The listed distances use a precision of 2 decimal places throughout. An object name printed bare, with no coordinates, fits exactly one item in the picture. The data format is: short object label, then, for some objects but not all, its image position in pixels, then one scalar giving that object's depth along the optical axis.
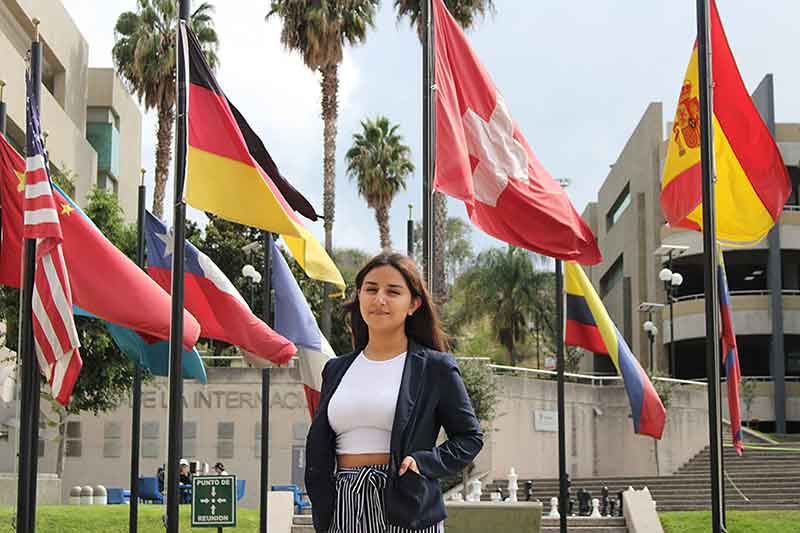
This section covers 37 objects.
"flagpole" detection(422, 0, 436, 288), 11.65
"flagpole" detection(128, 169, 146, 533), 17.67
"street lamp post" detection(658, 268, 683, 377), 42.66
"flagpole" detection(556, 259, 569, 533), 19.56
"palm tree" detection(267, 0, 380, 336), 43.25
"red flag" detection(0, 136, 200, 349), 12.55
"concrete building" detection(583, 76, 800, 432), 54.72
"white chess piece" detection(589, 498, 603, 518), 28.75
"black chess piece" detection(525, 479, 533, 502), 34.59
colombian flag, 18.09
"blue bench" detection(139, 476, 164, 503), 35.31
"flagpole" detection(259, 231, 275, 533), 19.24
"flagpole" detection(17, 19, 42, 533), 12.69
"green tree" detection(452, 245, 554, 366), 62.31
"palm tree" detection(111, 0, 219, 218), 46.97
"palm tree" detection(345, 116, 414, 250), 50.16
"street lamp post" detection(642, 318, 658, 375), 46.89
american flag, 12.48
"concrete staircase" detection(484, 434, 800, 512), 36.16
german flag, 11.38
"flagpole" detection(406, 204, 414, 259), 27.44
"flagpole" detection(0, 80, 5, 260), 15.60
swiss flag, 11.98
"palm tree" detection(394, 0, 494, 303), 40.56
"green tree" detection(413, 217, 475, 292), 79.38
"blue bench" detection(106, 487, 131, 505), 34.03
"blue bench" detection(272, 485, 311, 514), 33.31
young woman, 5.07
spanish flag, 13.74
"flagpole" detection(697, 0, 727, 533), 11.71
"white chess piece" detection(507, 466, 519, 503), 31.11
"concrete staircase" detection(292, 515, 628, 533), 26.97
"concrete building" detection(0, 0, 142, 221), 41.59
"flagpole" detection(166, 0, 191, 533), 11.08
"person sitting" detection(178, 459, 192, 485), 33.62
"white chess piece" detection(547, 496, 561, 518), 30.16
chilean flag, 14.27
